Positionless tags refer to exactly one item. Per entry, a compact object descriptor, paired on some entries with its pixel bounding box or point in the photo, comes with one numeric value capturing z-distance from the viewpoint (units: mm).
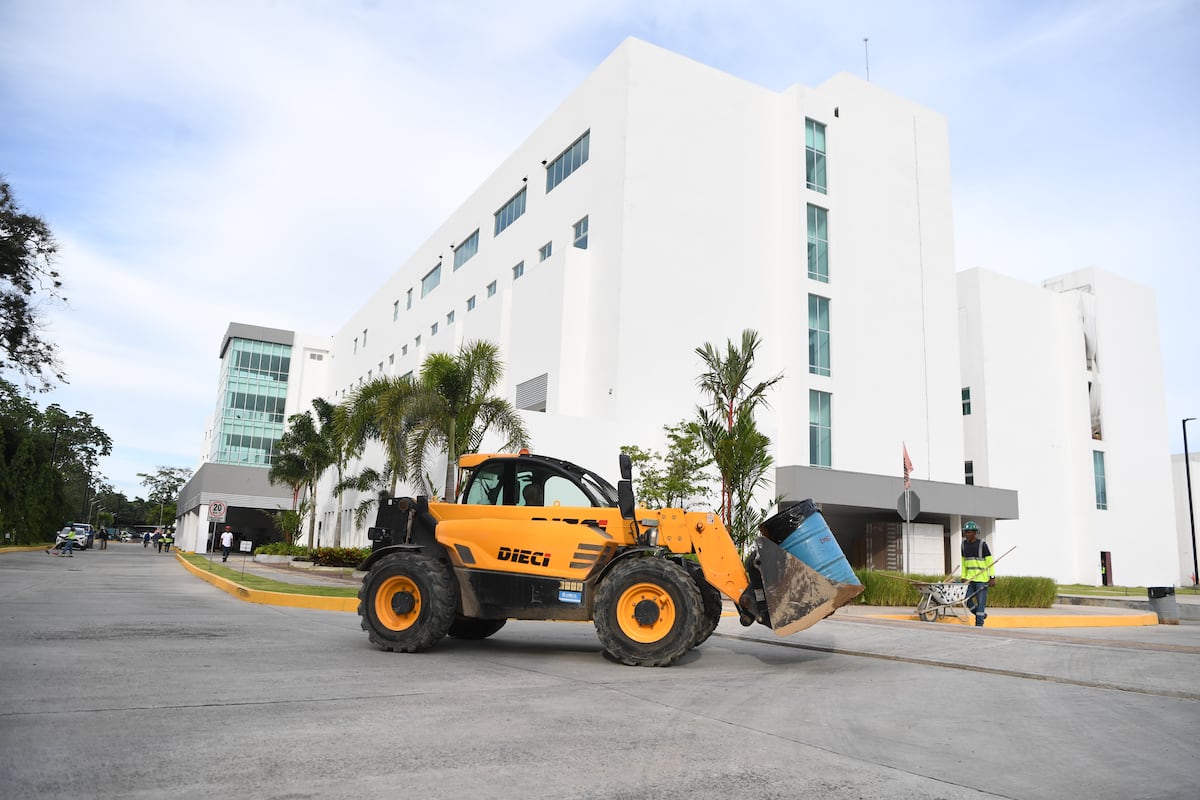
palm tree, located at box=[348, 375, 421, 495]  25781
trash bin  17312
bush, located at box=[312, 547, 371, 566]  32062
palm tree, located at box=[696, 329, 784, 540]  18656
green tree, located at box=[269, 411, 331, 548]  45594
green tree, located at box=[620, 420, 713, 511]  24719
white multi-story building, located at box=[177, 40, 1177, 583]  29328
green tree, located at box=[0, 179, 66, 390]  29078
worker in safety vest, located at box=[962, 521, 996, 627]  13727
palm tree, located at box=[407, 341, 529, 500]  24969
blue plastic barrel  8398
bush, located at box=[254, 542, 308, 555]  40594
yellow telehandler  8375
